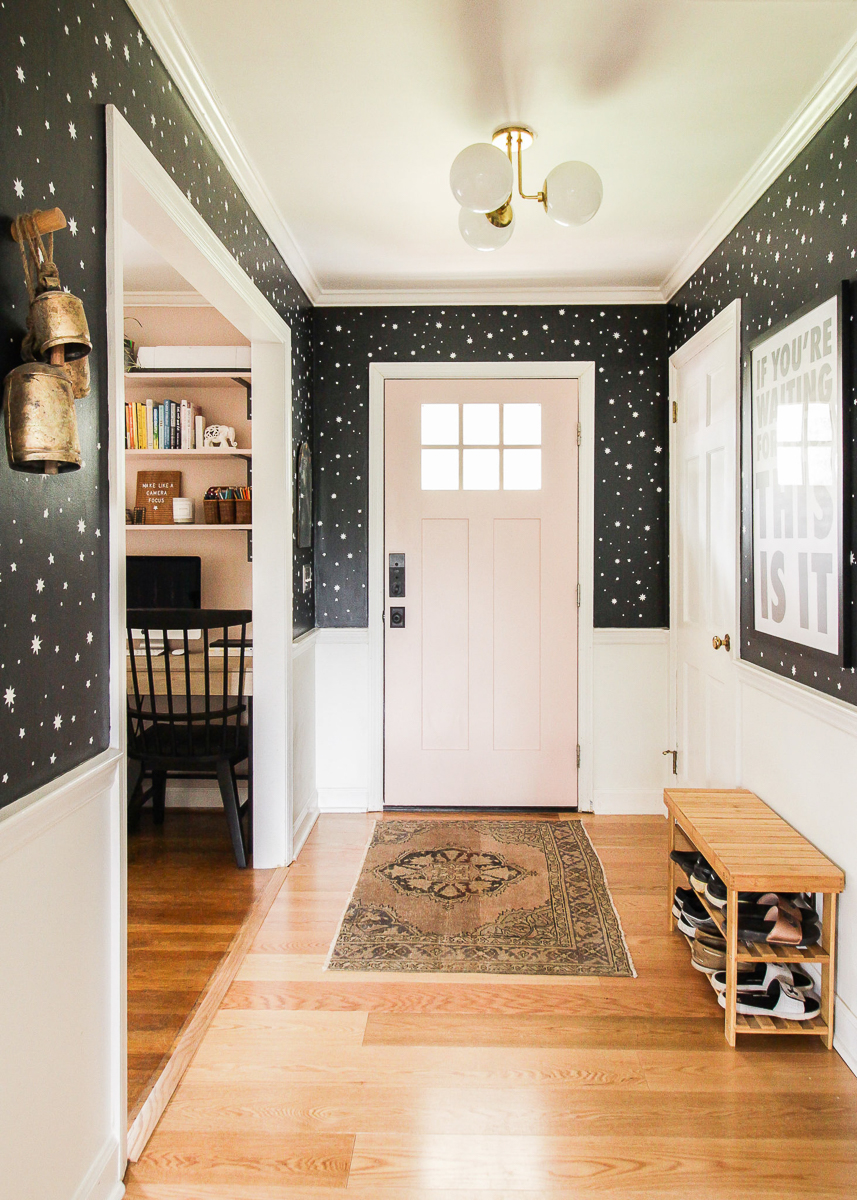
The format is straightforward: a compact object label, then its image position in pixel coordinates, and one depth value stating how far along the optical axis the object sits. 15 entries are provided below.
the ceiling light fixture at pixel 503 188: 1.95
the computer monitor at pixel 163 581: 3.65
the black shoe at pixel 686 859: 2.46
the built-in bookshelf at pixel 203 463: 3.75
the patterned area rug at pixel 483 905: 2.42
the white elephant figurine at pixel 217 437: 3.60
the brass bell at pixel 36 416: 1.14
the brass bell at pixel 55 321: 1.19
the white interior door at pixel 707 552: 2.88
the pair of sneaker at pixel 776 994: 2.01
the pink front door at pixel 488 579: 3.73
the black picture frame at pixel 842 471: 1.97
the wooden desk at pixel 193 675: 3.27
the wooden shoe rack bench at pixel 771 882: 1.95
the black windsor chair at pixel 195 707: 2.97
